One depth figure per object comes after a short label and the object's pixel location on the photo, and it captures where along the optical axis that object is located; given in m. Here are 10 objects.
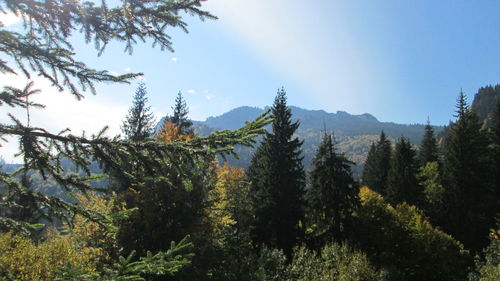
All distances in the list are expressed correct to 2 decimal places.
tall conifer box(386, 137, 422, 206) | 33.69
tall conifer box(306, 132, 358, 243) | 22.83
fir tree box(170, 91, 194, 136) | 26.19
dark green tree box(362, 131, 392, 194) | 45.53
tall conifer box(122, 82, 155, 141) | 22.84
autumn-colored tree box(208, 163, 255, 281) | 12.26
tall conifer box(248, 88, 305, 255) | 23.59
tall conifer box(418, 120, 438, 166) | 47.69
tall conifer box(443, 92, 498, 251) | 29.19
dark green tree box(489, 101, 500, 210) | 30.33
